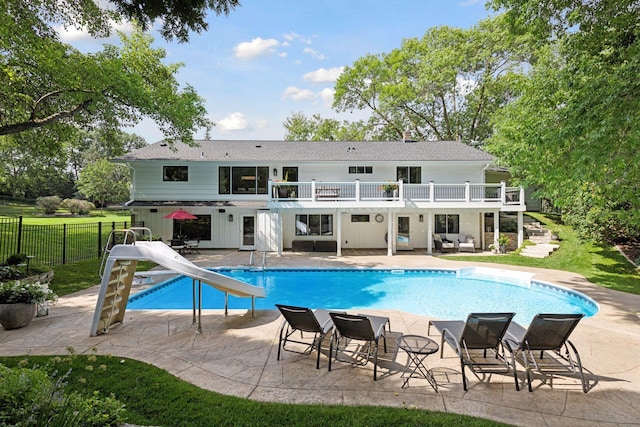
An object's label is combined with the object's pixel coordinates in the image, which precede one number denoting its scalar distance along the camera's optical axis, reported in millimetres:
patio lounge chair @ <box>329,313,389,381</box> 4832
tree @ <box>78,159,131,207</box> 42688
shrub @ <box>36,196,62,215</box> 37875
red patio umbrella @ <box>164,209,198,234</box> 16531
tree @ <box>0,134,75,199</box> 38753
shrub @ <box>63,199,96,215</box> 39062
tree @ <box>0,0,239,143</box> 10695
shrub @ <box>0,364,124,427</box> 2348
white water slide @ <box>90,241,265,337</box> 6234
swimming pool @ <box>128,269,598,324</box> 9727
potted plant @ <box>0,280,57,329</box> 6480
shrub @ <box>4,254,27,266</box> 9384
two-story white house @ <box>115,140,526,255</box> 17984
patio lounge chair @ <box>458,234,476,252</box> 17859
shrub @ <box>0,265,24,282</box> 8297
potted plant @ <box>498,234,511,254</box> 17078
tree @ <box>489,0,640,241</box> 6227
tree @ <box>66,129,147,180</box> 63625
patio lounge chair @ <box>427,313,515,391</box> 4691
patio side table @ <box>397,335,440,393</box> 4754
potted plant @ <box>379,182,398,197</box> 17278
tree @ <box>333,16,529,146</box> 28156
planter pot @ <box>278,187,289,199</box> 17938
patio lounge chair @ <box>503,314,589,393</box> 4594
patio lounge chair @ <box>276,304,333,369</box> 5323
